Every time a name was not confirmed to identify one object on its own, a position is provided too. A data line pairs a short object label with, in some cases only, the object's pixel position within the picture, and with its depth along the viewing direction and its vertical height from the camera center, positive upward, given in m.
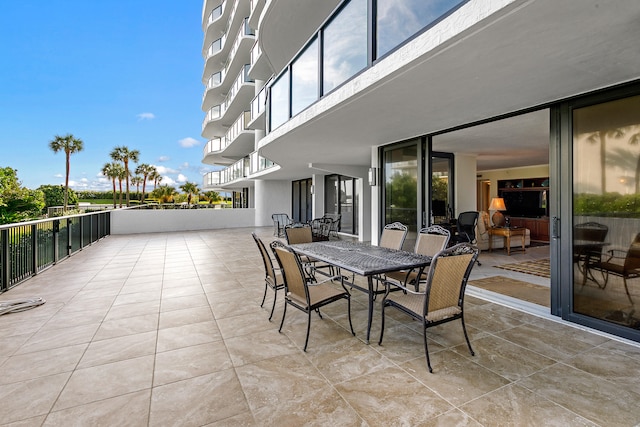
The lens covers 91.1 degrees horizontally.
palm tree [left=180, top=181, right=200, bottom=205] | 37.00 +2.98
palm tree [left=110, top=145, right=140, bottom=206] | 30.56 +5.73
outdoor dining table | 2.97 -0.50
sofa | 7.74 -0.65
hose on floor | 3.79 -1.14
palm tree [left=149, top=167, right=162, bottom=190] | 40.01 +4.70
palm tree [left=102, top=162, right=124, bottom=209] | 31.94 +4.46
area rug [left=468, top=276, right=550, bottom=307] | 4.13 -1.12
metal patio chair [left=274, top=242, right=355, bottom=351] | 2.88 -0.80
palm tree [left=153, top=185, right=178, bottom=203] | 35.74 +2.33
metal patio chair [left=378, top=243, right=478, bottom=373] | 2.48 -0.66
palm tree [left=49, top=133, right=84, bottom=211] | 25.11 +5.58
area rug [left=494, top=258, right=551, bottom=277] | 5.59 -1.06
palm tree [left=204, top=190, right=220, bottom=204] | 38.92 +2.19
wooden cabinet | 9.49 -0.45
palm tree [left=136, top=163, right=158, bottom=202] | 38.19 +5.21
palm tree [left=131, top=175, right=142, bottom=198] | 39.01 +4.12
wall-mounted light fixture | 6.58 +0.76
